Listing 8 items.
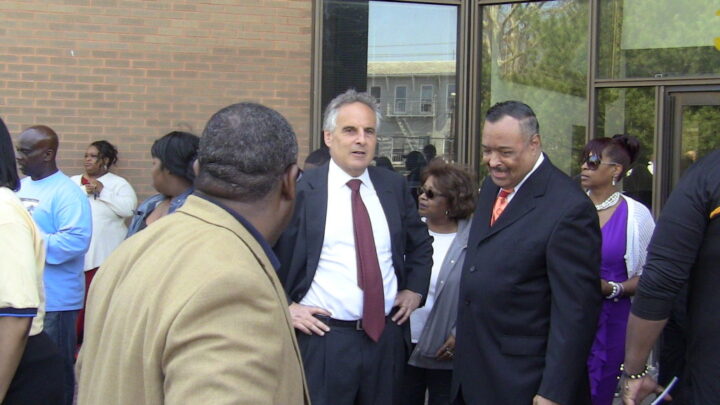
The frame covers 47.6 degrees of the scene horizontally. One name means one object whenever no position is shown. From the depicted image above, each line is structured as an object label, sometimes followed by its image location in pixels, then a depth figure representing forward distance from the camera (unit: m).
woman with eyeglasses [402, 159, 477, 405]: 4.49
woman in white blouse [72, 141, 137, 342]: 7.35
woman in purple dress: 4.72
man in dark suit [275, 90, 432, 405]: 3.88
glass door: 7.07
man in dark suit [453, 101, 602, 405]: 3.38
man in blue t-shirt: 5.23
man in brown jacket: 1.64
